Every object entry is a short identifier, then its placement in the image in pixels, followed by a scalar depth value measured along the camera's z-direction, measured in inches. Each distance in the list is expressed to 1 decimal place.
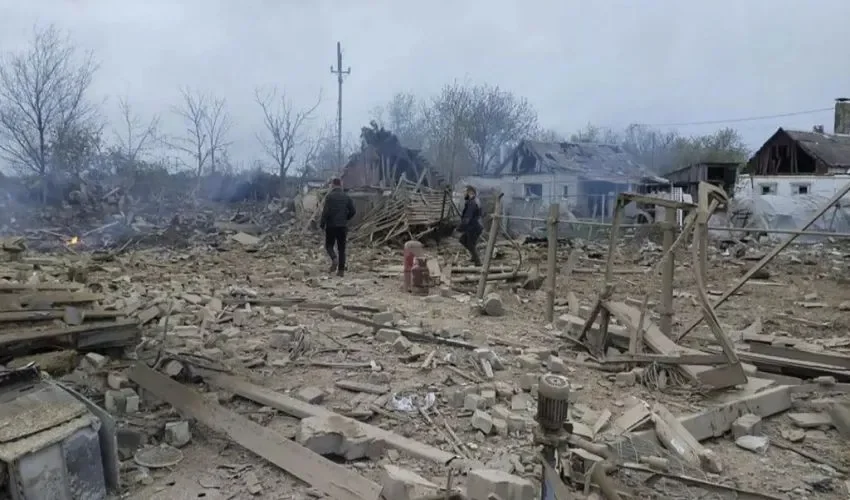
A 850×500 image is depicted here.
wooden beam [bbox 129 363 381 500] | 130.3
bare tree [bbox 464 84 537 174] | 1530.5
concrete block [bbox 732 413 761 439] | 168.4
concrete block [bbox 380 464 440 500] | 121.6
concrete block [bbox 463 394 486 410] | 179.3
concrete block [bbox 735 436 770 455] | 160.9
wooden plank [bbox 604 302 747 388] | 186.2
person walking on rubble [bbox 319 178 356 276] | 441.7
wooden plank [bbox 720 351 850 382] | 210.1
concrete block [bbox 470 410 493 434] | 163.5
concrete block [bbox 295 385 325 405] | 184.3
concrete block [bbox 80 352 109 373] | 203.8
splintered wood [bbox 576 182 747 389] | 185.2
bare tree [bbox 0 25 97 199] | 778.8
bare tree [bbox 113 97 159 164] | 943.0
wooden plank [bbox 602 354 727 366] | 190.4
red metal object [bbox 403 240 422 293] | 398.6
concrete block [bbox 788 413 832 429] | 176.3
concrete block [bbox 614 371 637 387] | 205.8
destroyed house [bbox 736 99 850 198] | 1045.8
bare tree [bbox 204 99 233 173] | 1092.5
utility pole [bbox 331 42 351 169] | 1225.4
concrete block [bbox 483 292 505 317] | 322.0
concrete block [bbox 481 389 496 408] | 182.1
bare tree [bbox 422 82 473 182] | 1492.4
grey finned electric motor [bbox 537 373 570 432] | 111.0
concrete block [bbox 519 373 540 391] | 198.2
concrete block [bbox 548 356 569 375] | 215.5
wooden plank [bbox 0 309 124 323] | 199.8
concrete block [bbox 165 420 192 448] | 157.9
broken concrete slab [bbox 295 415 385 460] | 148.6
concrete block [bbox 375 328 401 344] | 254.5
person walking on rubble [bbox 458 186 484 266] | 476.7
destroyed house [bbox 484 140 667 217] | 1261.1
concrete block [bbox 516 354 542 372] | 219.1
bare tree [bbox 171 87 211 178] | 1070.3
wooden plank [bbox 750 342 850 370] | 216.8
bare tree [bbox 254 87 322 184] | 1137.9
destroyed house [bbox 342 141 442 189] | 943.0
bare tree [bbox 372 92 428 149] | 1685.5
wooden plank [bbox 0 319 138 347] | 189.0
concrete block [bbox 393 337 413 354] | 237.5
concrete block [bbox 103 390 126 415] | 171.8
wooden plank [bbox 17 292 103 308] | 220.1
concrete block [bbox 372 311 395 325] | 280.2
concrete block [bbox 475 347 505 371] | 220.8
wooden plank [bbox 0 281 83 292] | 225.9
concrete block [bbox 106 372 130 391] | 188.0
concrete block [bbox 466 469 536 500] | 116.8
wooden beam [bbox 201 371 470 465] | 147.6
